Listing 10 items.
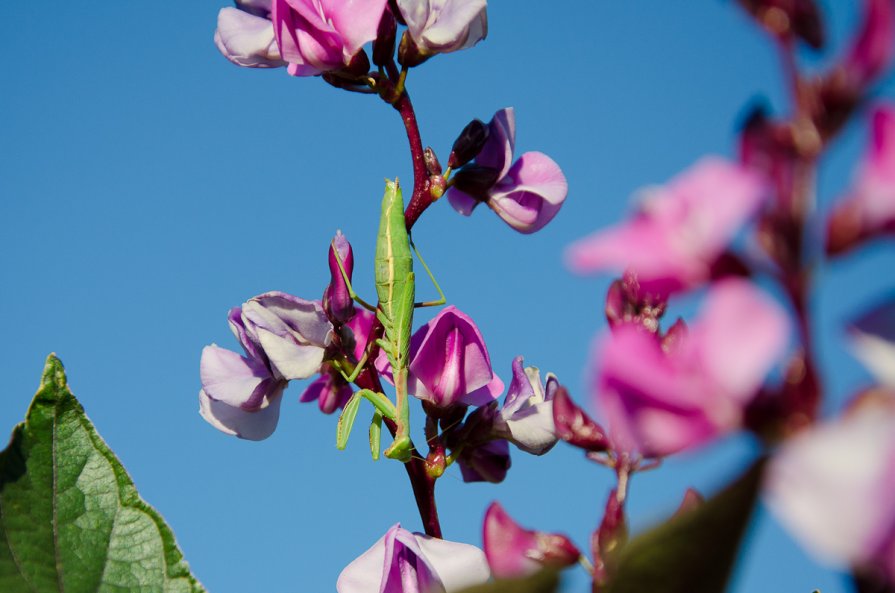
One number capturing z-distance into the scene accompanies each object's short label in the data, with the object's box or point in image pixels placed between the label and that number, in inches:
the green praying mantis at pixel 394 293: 16.6
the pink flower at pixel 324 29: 15.5
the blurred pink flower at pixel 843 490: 6.3
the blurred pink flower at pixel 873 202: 8.0
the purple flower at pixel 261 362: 15.8
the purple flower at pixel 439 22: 15.8
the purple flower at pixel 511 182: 16.2
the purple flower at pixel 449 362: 15.3
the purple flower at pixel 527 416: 15.4
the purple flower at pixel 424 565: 14.0
